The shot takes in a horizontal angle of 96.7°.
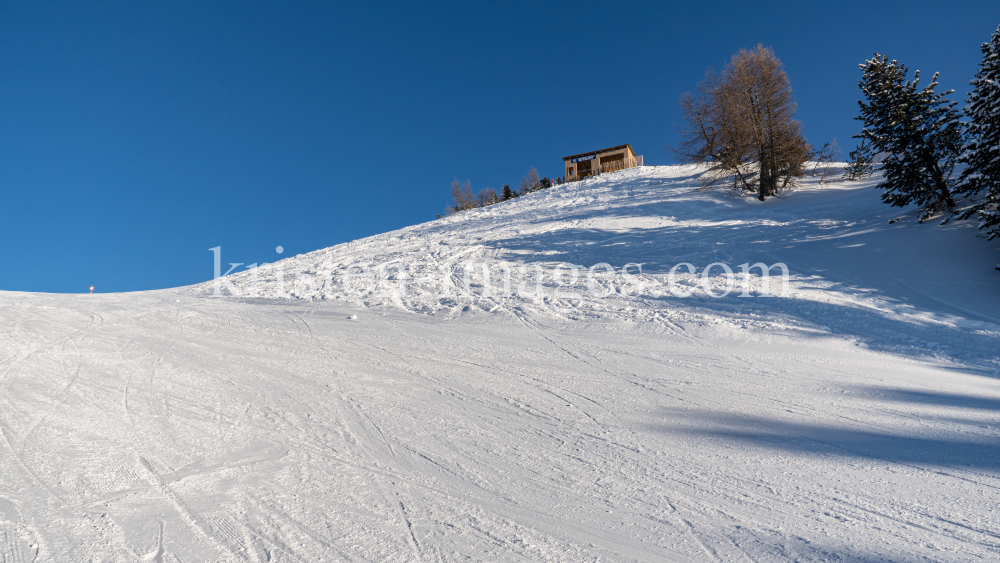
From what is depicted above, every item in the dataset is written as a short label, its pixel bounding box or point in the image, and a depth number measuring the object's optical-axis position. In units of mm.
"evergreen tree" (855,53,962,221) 14688
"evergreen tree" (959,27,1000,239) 11805
